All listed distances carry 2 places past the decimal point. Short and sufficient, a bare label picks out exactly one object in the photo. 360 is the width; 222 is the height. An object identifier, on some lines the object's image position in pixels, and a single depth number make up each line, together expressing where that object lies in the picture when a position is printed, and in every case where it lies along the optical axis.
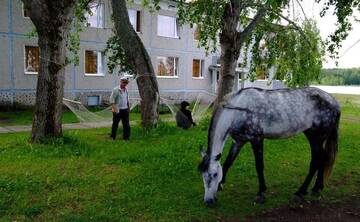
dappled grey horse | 5.52
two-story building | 19.77
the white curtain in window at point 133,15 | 24.61
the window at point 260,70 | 18.59
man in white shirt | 10.57
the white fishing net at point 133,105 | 12.91
